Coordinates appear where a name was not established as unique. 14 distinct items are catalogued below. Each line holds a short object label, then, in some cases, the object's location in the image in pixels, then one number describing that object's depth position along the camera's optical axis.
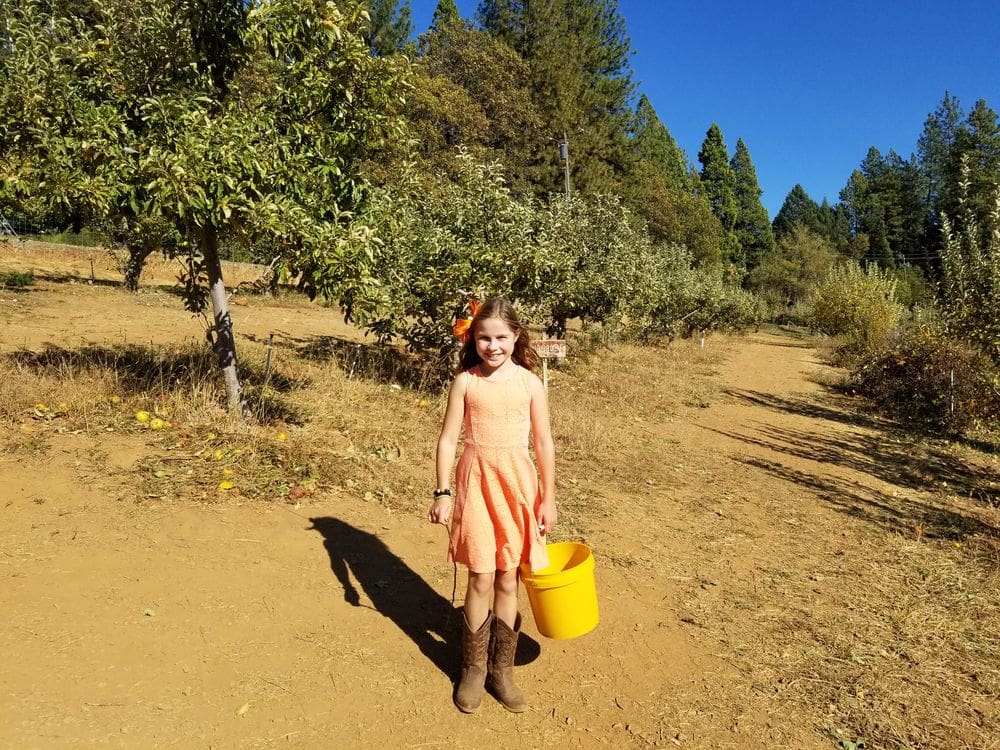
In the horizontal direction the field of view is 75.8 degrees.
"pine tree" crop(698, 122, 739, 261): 61.38
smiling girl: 3.01
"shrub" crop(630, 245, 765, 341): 20.91
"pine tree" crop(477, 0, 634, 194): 33.12
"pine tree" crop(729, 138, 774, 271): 65.75
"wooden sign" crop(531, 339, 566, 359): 7.75
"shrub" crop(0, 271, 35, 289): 15.94
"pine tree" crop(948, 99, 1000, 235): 48.77
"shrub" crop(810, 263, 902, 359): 25.38
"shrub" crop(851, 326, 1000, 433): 12.02
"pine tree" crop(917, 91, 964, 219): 55.75
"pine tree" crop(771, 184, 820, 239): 84.94
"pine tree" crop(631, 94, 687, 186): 47.33
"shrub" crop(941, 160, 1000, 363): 9.72
